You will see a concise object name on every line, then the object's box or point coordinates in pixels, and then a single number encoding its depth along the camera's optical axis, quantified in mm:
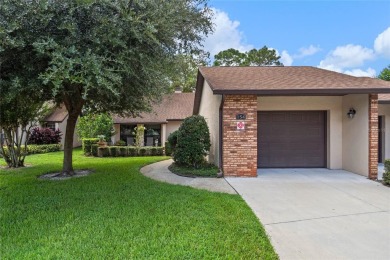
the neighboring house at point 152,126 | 21094
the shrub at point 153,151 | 17703
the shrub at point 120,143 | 19656
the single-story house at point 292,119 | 8789
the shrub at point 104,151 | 17203
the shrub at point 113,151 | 17219
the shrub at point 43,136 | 21391
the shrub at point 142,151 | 17578
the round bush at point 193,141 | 9852
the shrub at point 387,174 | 7883
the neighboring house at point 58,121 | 23562
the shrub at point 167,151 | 17212
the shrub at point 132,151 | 17491
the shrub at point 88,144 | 17859
